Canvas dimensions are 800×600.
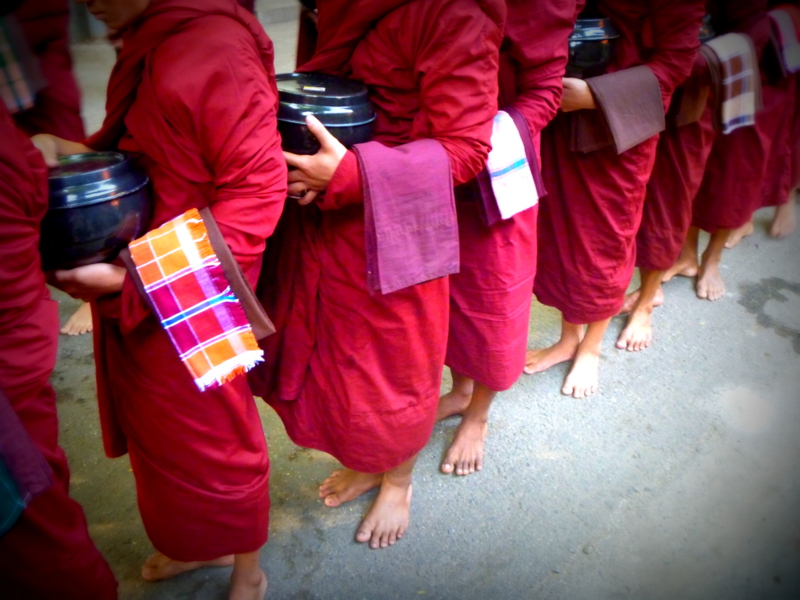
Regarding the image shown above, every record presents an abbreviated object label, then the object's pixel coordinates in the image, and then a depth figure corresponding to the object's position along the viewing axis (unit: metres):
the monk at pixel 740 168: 2.81
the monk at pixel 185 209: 1.08
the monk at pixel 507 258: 1.64
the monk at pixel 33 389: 0.97
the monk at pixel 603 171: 1.95
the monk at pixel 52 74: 1.58
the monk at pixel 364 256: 1.27
